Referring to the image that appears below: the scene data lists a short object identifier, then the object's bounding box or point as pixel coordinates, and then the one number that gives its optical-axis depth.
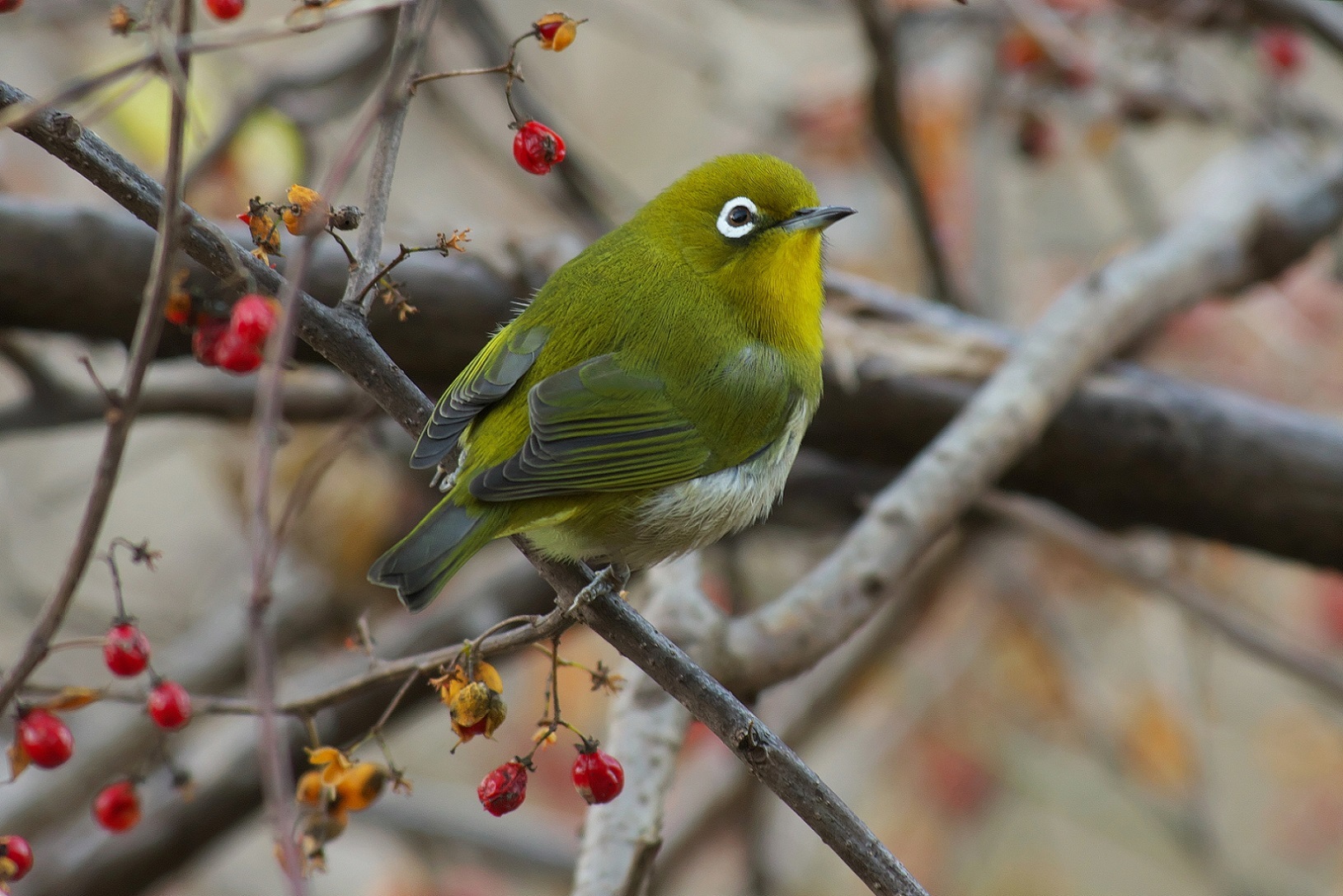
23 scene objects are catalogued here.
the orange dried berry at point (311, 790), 3.25
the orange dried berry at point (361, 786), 3.24
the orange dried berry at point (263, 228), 3.22
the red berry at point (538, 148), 3.25
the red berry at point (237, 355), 3.22
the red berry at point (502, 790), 3.24
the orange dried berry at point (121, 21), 3.21
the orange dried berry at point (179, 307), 3.25
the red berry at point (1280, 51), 4.52
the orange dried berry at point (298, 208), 3.22
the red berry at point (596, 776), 3.25
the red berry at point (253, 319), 3.22
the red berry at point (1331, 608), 5.17
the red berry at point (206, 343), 3.25
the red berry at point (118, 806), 3.27
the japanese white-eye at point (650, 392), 3.28
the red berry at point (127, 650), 3.25
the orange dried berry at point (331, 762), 3.24
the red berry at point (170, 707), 3.25
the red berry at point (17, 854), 3.23
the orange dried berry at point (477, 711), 3.23
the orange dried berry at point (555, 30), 3.23
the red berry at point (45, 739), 3.25
